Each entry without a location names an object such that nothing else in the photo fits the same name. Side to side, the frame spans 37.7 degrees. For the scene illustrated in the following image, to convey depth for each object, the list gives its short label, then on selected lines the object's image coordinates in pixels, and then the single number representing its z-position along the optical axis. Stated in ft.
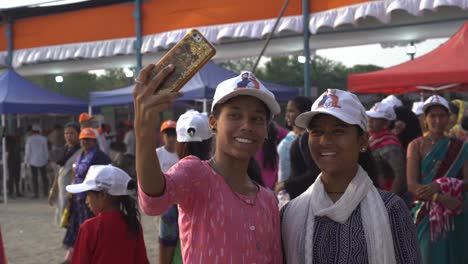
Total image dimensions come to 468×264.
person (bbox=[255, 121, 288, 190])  21.80
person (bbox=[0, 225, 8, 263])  12.11
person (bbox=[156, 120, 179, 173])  19.80
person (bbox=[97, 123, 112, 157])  43.67
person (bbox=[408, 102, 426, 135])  26.91
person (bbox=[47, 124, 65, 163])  57.72
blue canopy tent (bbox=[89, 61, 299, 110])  36.27
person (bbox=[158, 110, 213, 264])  14.14
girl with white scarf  7.62
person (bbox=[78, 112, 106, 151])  33.58
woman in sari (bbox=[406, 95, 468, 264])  16.38
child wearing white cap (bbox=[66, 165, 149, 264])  13.44
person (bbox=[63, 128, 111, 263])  21.35
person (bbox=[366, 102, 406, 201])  17.87
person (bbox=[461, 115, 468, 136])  24.47
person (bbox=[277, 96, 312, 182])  19.37
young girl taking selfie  7.33
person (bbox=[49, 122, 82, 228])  25.91
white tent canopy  33.99
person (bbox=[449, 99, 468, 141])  23.76
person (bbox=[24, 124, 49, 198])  50.78
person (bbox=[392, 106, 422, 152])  21.43
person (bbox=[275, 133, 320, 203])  14.53
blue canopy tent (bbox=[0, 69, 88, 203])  44.34
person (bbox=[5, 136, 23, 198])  52.08
